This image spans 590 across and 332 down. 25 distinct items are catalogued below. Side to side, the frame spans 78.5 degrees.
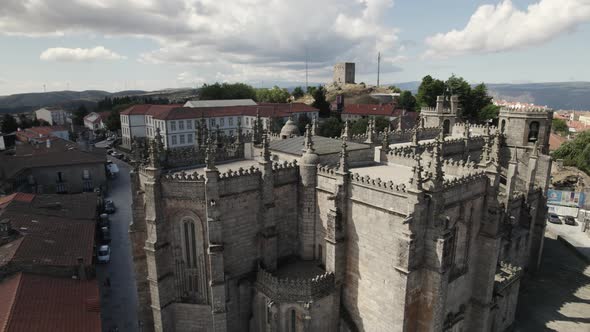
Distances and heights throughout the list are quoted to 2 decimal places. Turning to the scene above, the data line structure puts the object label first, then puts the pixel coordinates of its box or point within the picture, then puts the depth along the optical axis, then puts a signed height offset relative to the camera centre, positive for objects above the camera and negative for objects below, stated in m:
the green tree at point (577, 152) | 65.86 -10.01
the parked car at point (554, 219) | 54.12 -17.61
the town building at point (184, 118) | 87.56 -4.96
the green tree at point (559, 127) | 117.12 -8.62
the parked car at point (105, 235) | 42.34 -15.96
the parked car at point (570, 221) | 53.84 -17.74
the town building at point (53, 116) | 148.54 -7.34
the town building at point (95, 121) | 132.62 -8.34
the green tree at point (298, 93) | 171.45 +2.82
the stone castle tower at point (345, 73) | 190.62 +13.89
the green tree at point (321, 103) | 116.69 -1.24
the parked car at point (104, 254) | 37.31 -16.02
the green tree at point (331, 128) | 84.88 -6.84
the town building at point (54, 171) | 52.75 -11.02
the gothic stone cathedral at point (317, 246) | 20.14 -9.08
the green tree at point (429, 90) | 85.69 +2.27
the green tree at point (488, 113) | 78.38 -2.80
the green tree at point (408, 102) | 118.75 -0.81
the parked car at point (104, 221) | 45.59 -15.48
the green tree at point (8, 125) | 104.14 -7.76
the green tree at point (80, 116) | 145.62 -7.26
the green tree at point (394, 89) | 168.75 +4.88
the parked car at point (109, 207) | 51.28 -15.37
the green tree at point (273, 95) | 153.00 +1.65
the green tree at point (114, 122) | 118.88 -7.72
